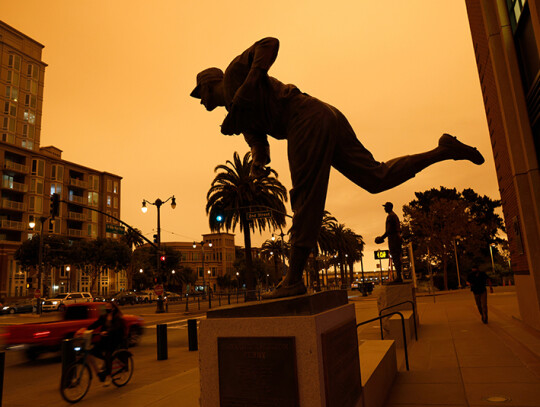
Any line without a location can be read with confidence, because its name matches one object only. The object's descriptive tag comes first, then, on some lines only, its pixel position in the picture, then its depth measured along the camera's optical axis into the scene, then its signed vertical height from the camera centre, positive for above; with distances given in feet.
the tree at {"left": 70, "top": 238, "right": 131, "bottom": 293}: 172.76 +16.07
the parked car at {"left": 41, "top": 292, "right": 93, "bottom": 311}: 118.62 -1.98
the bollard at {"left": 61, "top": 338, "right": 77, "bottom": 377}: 25.54 -3.70
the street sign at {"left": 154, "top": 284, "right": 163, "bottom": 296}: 86.84 -0.29
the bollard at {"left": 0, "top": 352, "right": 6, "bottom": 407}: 19.19 -3.11
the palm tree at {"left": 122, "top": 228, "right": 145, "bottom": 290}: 248.52 +27.61
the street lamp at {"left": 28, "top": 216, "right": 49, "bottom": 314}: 101.45 -2.37
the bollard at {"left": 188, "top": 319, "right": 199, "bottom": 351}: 39.87 -4.72
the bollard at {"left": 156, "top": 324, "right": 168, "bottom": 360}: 35.78 -4.81
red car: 36.55 -3.25
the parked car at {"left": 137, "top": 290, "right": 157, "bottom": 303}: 175.22 -3.31
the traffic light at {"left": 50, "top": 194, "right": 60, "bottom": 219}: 70.92 +15.56
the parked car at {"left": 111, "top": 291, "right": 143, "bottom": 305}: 156.97 -3.32
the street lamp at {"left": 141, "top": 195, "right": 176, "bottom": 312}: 92.34 +9.32
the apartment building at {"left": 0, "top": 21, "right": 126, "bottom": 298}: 178.70 +56.59
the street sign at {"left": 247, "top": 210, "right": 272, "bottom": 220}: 73.15 +11.98
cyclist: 25.90 -3.06
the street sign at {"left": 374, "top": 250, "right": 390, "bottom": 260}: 64.03 +3.05
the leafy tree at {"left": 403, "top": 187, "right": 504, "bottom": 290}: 141.28 +13.79
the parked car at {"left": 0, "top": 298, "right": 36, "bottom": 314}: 116.26 -3.12
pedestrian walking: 40.69 -1.94
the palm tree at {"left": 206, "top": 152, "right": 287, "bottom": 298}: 95.66 +19.94
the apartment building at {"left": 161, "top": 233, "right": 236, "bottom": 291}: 391.45 +27.02
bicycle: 23.24 -4.76
